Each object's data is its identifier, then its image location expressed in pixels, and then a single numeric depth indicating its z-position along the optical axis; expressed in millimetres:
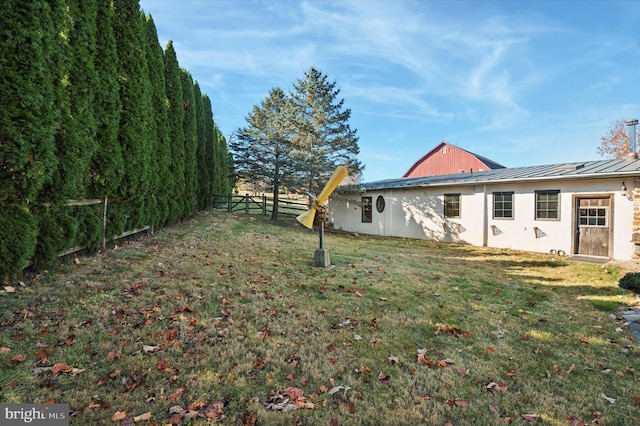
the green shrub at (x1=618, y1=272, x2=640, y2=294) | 4348
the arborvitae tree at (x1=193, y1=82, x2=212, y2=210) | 15412
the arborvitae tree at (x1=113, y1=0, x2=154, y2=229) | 6668
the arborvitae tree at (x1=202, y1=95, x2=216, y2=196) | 16906
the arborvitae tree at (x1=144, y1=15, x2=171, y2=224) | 8414
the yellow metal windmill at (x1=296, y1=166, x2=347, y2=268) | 6981
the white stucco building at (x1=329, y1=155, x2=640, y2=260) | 9117
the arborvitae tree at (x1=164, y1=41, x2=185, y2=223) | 10430
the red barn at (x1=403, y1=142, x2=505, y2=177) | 25503
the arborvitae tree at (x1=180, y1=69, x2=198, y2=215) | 12062
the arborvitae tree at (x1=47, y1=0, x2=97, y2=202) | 4488
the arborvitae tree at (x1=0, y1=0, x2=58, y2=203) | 3537
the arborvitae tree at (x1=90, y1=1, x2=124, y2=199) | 5656
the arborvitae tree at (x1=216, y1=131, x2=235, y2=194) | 24775
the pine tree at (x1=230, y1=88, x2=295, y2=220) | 16641
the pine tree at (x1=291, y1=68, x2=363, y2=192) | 16938
